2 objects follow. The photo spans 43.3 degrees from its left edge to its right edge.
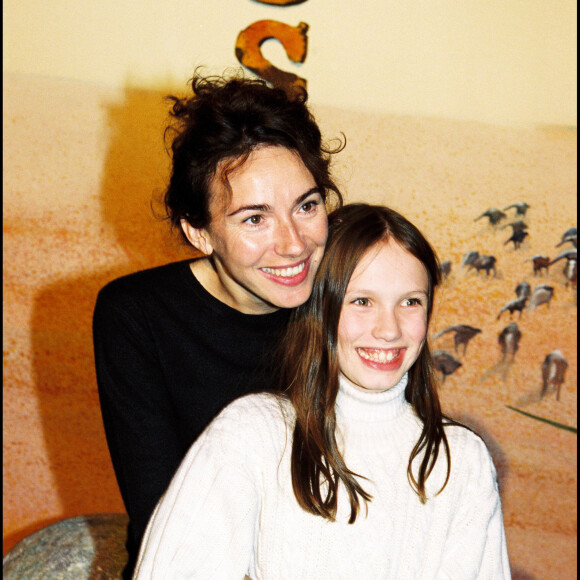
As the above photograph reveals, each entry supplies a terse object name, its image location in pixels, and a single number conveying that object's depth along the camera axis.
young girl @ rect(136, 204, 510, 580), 1.18
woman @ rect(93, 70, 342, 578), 1.32
